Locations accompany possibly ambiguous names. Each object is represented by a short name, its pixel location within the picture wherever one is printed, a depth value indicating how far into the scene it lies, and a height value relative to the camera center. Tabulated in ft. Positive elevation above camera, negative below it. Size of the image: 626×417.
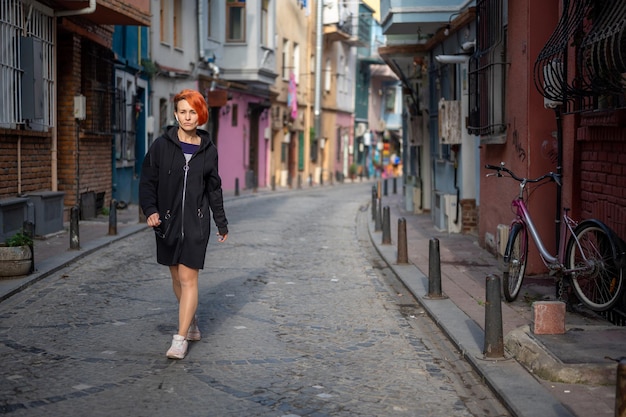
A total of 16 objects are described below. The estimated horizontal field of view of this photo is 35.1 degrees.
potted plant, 36.76 -3.62
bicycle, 27.04 -2.88
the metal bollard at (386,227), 53.47 -3.57
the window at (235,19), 117.19 +16.74
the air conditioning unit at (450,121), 60.64 +2.49
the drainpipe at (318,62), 153.79 +15.33
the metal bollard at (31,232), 37.93 -3.02
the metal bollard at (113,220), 54.80 -3.33
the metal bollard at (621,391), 14.69 -3.45
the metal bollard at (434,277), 34.22 -4.01
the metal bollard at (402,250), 43.86 -3.97
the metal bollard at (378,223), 62.23 -3.89
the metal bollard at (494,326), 24.25 -4.03
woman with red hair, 24.13 -0.95
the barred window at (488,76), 45.32 +4.11
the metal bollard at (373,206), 66.33 -3.01
